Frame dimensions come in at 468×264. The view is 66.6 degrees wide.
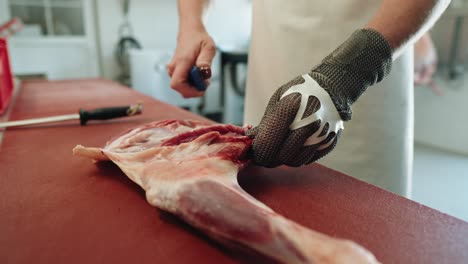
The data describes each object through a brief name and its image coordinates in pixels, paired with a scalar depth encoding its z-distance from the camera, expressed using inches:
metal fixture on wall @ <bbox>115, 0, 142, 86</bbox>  168.7
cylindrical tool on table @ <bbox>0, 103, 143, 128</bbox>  42.8
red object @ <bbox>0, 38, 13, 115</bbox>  52.6
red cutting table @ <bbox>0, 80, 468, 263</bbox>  17.9
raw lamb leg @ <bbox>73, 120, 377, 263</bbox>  15.3
